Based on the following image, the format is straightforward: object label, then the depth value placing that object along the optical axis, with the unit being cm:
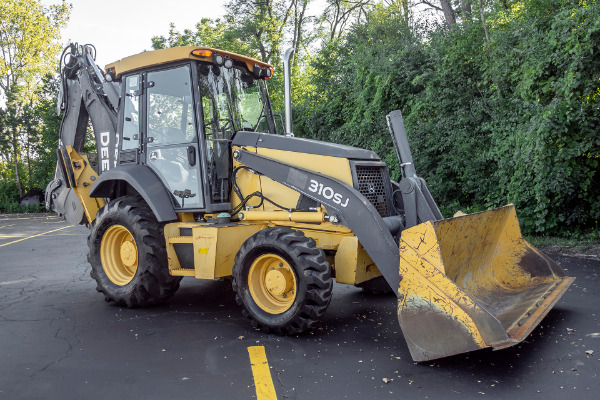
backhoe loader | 432
